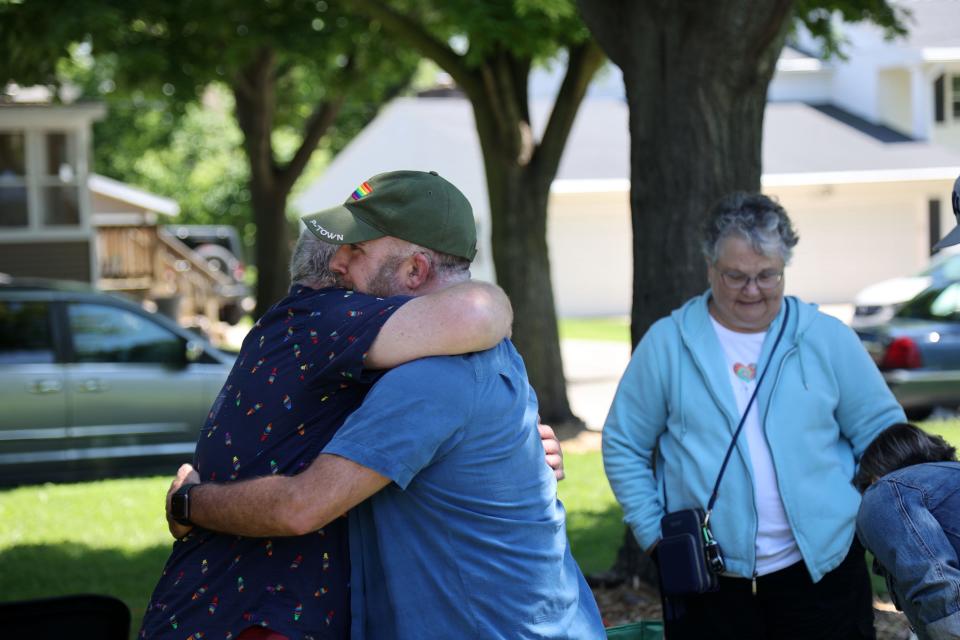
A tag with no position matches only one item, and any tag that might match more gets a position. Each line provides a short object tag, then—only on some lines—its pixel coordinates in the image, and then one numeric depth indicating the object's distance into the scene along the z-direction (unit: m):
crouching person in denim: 2.59
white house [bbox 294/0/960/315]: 30.38
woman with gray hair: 3.45
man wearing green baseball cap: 2.29
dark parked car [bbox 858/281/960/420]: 11.44
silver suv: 9.82
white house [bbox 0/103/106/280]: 21.09
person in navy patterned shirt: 2.37
